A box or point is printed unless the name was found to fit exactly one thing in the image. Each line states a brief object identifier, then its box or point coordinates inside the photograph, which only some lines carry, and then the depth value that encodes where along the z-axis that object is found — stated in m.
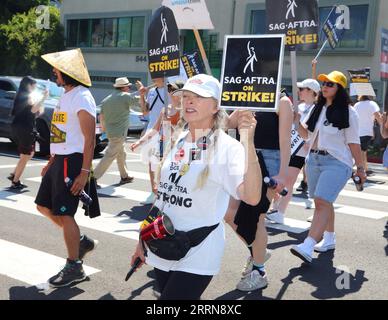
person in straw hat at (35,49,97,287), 4.18
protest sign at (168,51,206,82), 6.65
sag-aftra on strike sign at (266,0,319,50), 4.77
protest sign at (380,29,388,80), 15.10
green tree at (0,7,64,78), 31.72
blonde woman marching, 2.70
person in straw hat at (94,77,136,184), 9.09
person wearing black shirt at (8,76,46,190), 8.41
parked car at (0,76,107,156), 12.16
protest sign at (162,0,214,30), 5.66
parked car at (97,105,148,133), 19.10
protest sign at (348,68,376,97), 10.90
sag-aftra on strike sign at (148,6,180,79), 5.68
